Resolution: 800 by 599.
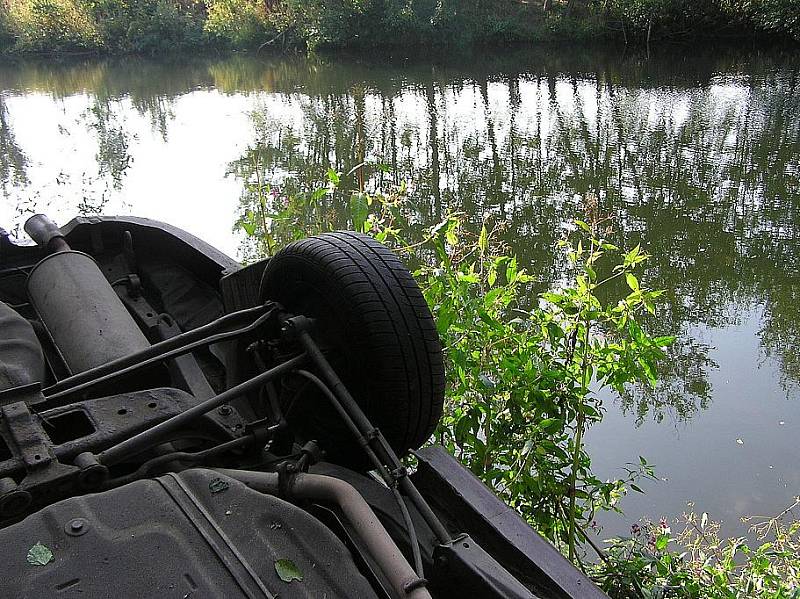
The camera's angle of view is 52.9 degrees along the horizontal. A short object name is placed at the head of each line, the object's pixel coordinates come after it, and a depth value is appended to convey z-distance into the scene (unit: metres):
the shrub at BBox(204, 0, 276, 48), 28.81
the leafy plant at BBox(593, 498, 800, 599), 3.31
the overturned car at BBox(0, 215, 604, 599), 1.88
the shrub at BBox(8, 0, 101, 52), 28.84
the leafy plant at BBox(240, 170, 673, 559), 3.53
